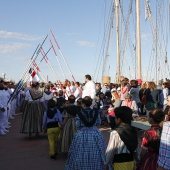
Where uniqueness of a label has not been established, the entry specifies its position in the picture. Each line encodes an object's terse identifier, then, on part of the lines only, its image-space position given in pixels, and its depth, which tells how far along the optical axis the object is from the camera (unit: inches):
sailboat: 537.8
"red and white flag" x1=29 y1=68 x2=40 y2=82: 418.7
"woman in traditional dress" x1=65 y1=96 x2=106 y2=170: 153.2
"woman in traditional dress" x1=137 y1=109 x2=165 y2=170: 110.1
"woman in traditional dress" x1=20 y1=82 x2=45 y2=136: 293.5
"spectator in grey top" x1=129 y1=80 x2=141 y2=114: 313.3
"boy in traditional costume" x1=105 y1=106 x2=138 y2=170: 114.2
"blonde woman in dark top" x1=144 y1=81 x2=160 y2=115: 303.3
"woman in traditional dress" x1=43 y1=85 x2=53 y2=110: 377.0
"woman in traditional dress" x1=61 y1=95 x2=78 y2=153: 206.3
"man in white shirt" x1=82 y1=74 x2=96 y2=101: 266.5
